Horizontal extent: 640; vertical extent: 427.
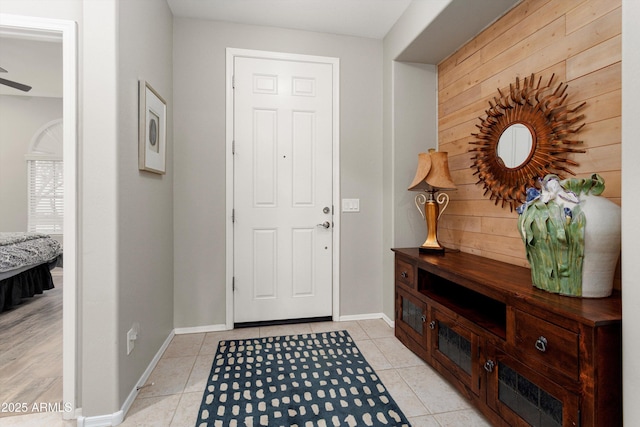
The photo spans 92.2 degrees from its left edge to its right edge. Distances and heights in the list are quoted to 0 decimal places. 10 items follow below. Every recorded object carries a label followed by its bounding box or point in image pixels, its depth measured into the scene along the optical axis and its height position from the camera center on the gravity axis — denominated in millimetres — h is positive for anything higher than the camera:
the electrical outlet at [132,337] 1670 -692
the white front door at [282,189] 2682 +210
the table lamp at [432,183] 2217 +220
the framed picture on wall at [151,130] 1828 +544
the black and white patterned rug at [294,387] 1557 -1030
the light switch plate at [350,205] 2832 +71
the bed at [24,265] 2955 -545
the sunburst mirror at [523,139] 1600 +435
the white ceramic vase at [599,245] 1145 -120
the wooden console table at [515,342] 1032 -568
